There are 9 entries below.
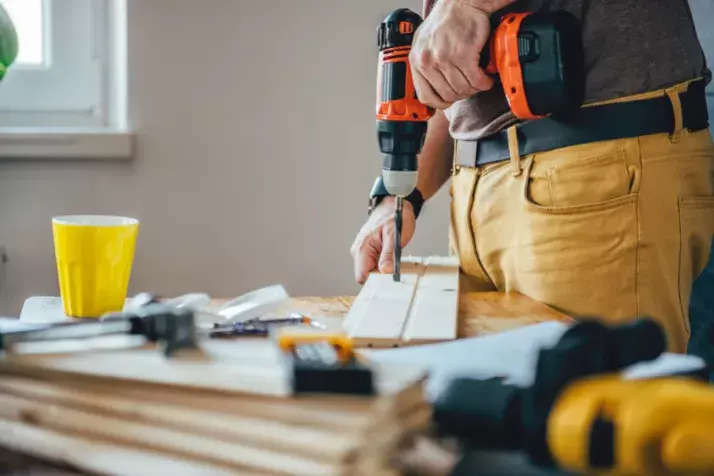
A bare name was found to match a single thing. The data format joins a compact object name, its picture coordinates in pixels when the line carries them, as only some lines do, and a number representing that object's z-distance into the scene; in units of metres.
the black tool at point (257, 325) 0.79
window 2.04
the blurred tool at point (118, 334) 0.58
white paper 0.60
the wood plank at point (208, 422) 0.41
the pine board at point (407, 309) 0.78
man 1.04
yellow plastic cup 0.89
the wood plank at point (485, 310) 0.88
